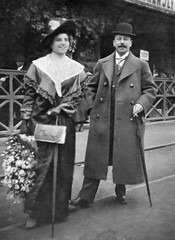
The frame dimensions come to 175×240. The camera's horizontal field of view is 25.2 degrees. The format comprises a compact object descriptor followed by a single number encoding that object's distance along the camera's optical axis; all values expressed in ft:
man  14.29
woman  12.22
